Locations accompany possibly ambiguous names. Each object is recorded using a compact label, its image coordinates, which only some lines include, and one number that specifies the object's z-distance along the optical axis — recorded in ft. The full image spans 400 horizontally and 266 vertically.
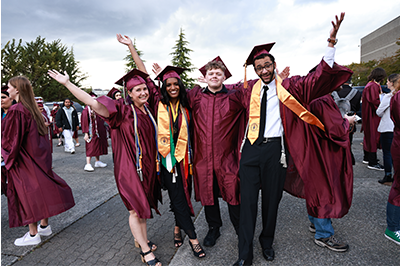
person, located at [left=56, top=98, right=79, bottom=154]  30.60
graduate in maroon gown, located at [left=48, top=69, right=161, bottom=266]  8.44
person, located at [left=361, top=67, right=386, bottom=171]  17.93
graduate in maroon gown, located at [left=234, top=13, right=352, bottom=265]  8.41
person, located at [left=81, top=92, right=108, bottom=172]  21.57
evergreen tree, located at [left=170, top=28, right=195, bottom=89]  85.51
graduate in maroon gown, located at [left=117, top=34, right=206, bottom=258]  9.33
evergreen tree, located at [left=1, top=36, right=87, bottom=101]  79.92
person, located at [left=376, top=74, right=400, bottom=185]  15.41
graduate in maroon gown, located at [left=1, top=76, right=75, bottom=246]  9.94
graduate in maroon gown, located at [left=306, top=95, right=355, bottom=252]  9.21
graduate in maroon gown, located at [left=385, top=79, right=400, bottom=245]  9.52
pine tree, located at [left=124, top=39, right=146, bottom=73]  93.12
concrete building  147.43
